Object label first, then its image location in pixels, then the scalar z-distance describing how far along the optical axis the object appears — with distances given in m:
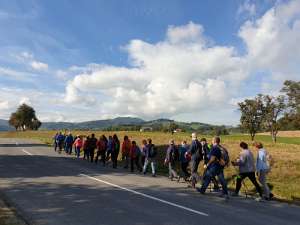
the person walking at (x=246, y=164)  13.60
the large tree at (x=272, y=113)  74.88
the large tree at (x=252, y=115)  79.56
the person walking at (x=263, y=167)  13.61
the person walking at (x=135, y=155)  22.14
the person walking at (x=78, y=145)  30.42
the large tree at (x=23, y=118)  134.16
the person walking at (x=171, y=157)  18.03
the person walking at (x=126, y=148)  23.25
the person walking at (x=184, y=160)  17.88
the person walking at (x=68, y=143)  33.72
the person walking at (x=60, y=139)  36.16
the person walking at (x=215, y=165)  13.11
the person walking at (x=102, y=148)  25.52
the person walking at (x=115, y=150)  23.78
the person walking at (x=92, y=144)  27.78
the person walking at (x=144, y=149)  20.71
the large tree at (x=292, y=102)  66.06
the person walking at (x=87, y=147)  28.14
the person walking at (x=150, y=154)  20.22
